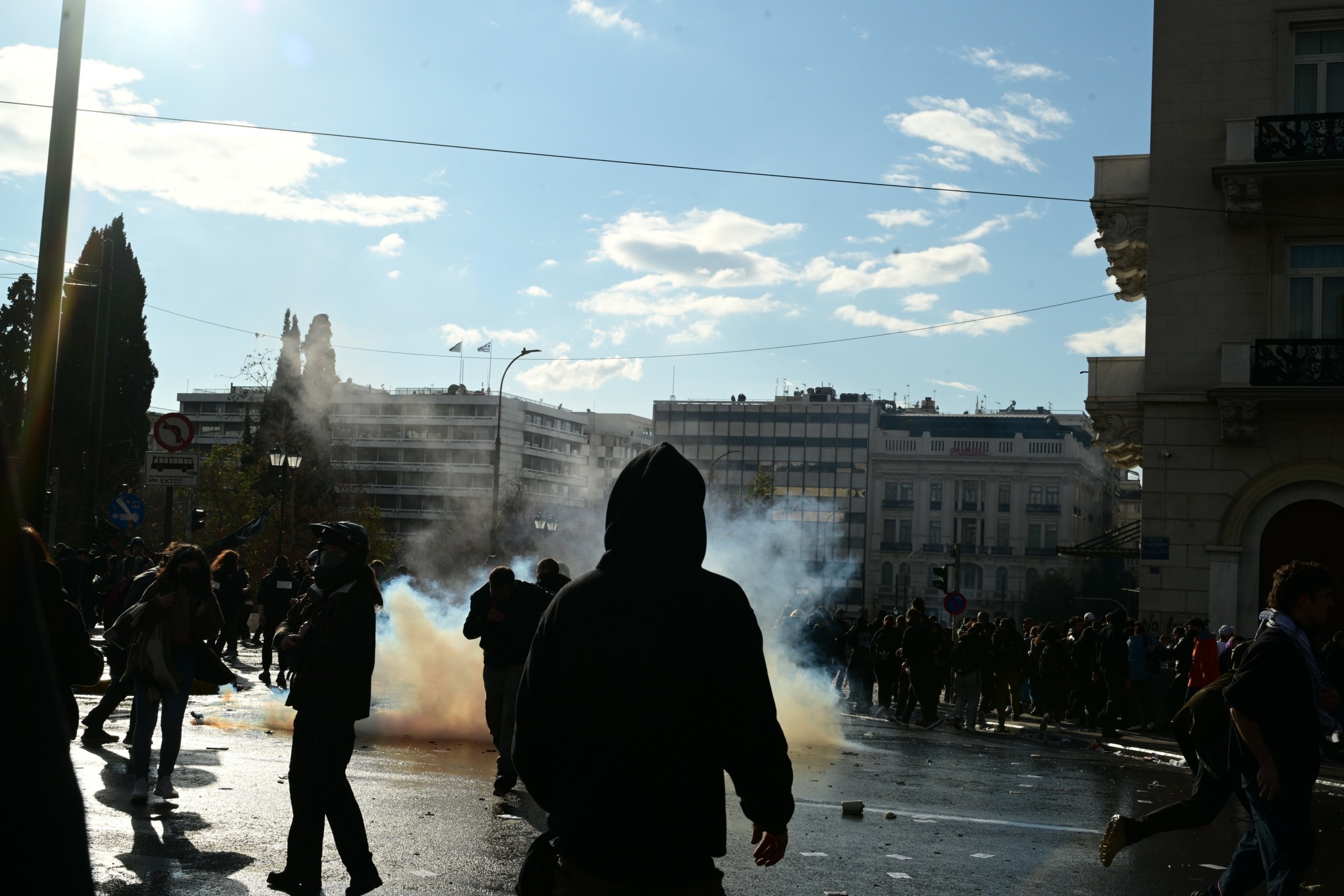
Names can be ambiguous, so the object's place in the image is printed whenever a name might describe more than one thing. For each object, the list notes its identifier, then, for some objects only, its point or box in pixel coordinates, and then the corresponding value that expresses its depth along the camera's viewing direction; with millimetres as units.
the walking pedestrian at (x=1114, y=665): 18750
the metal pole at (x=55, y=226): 8680
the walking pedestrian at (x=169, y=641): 8570
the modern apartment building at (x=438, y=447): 126938
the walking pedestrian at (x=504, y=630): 10445
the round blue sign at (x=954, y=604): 25750
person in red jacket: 17234
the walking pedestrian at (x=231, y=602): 18969
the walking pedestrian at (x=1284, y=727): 5820
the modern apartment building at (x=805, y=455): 125750
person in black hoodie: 3084
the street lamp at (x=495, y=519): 43650
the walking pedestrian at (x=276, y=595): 19953
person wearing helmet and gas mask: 6141
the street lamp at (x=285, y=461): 31922
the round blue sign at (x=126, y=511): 17828
